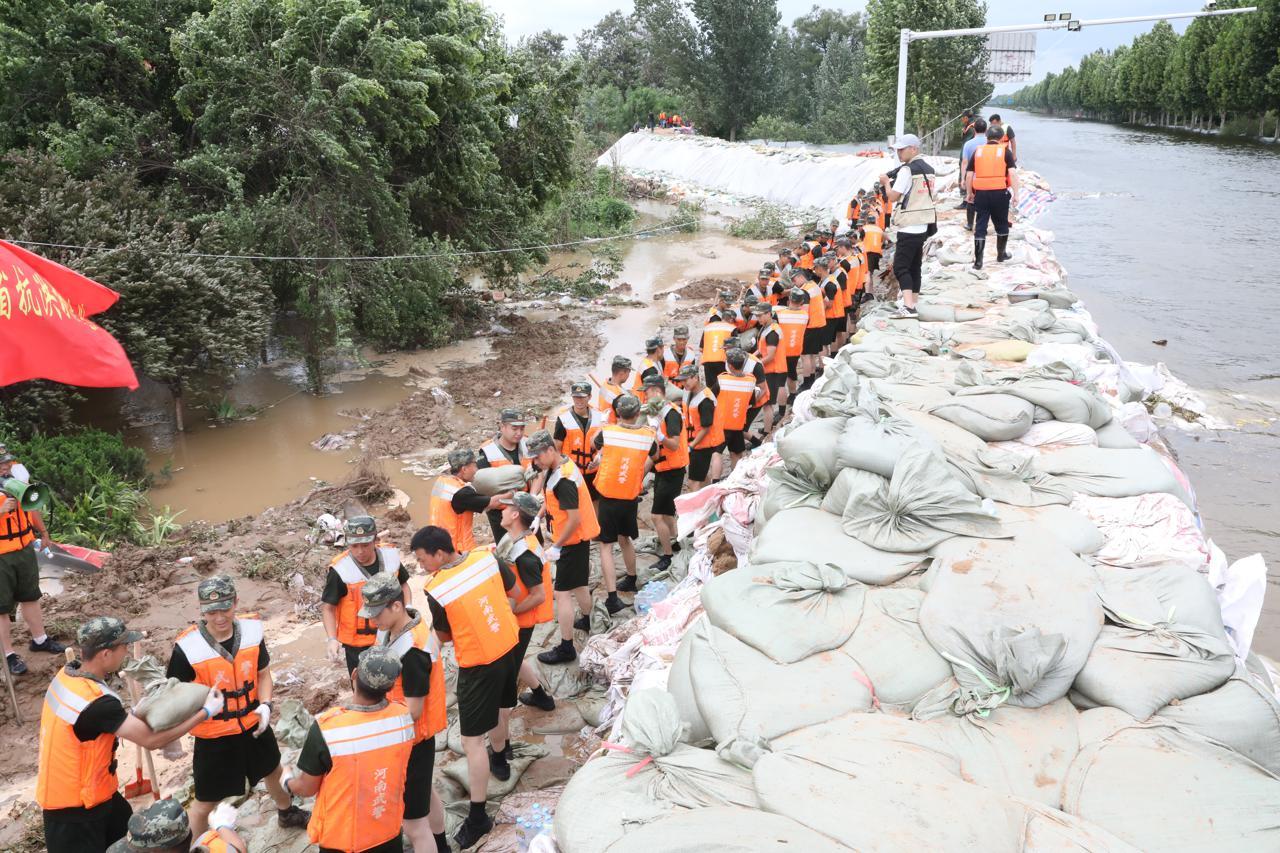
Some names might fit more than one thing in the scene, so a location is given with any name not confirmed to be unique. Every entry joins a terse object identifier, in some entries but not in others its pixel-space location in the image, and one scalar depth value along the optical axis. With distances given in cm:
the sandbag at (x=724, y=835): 227
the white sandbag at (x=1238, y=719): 280
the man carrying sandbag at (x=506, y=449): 534
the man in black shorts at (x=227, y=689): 353
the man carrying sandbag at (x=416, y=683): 328
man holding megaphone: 495
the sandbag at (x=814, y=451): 452
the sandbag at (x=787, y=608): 330
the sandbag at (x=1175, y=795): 245
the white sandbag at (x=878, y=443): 421
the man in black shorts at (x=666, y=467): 595
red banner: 537
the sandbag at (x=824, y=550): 371
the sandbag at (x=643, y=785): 254
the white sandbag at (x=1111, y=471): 440
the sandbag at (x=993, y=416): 496
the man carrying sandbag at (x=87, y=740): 309
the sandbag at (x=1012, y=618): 296
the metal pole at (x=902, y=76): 1636
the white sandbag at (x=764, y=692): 295
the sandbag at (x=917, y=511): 381
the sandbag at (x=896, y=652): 311
